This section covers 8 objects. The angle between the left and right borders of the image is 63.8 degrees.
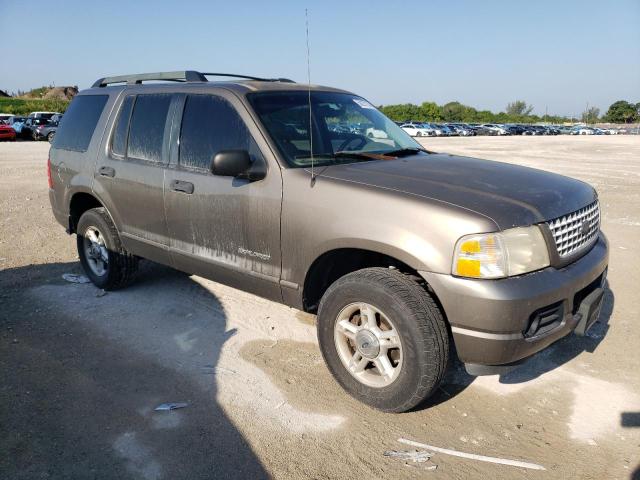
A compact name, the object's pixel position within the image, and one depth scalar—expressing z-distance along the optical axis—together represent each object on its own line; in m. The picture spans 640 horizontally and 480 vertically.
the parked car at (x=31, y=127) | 28.98
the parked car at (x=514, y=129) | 61.38
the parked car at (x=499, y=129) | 59.78
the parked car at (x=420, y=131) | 50.18
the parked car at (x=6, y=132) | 27.86
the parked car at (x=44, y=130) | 28.50
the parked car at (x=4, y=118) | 29.53
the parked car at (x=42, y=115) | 29.52
